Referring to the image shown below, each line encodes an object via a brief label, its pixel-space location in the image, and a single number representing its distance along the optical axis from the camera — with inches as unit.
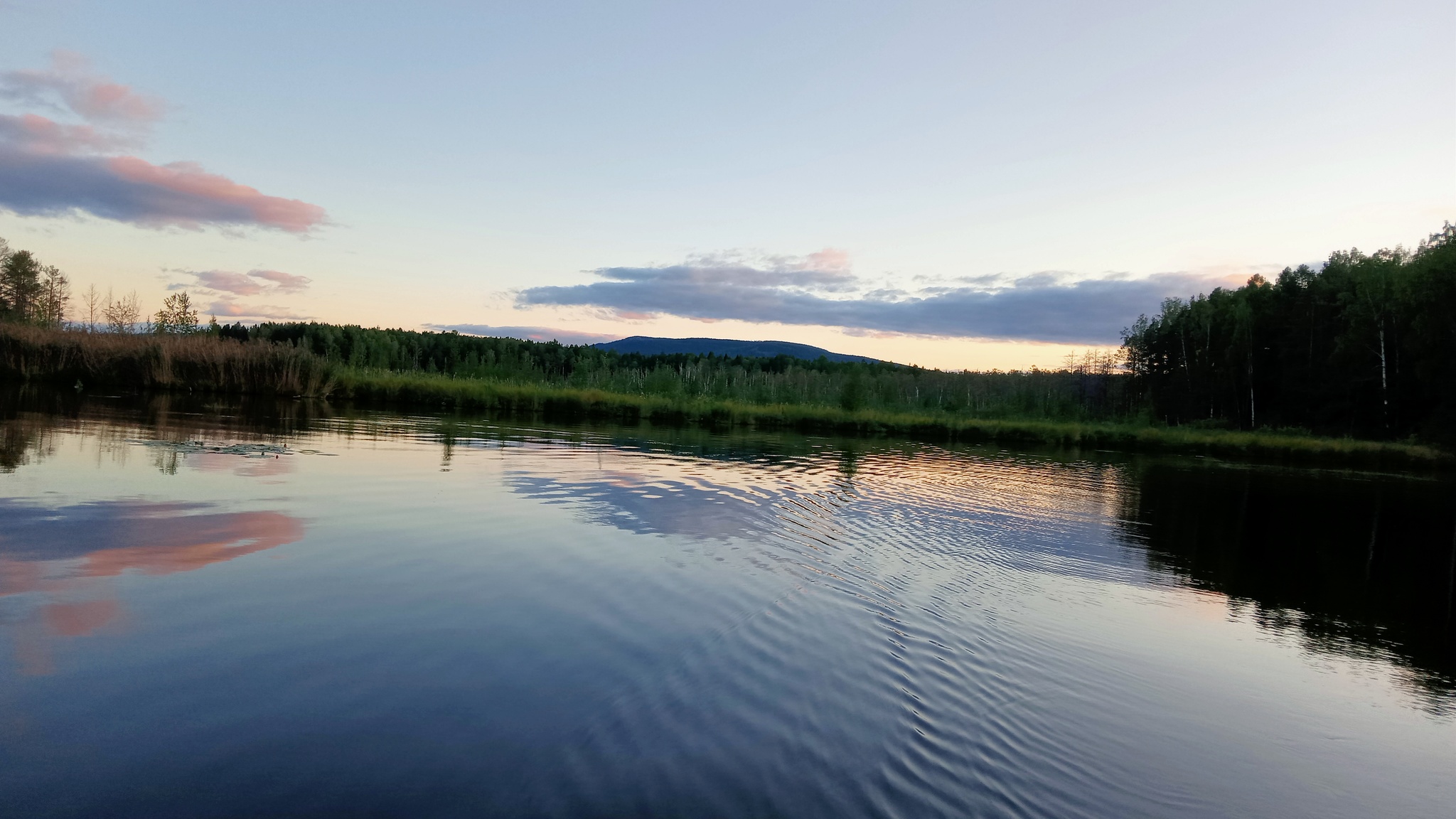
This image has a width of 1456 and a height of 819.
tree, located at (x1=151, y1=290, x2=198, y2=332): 1415.2
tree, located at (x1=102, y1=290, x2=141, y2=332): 1440.7
